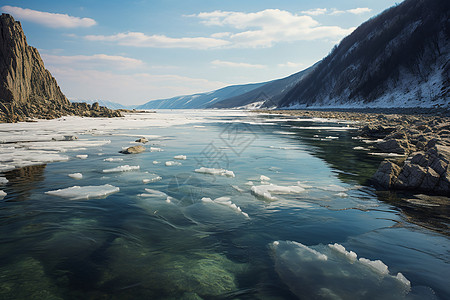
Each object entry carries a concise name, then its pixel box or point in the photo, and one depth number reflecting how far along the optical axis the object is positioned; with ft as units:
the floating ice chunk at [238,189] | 24.40
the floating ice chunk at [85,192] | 21.83
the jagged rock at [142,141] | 54.91
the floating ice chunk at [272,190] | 22.94
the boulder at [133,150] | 42.05
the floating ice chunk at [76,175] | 27.24
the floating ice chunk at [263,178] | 28.58
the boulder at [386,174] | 25.71
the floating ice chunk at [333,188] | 25.30
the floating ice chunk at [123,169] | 30.41
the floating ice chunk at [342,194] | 23.51
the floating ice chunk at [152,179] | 26.86
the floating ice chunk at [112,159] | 36.81
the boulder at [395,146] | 44.28
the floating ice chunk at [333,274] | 10.78
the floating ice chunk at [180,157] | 39.14
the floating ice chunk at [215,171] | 30.89
